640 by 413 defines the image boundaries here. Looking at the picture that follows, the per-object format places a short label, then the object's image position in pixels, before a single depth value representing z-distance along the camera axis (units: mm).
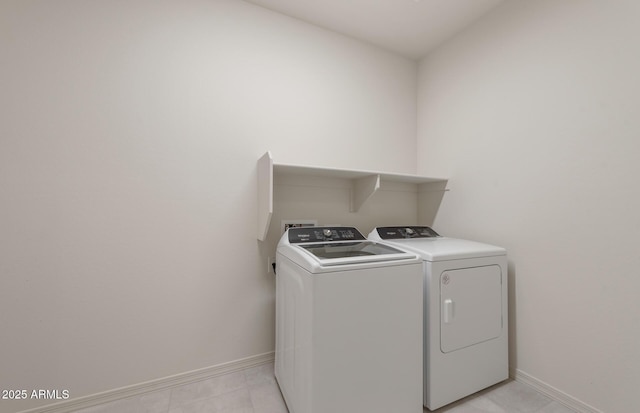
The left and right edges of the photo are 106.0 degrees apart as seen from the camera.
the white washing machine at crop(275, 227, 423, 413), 1055
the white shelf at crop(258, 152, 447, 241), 1521
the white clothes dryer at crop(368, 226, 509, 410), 1330
